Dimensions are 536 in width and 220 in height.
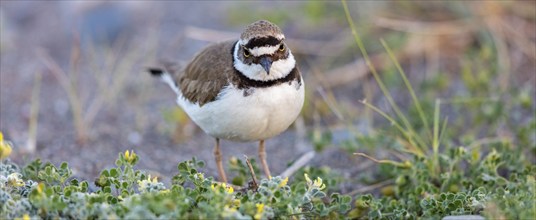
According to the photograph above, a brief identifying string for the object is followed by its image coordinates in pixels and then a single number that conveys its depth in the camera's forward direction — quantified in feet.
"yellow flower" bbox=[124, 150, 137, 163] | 23.85
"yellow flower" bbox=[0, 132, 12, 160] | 21.54
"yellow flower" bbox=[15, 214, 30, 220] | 19.32
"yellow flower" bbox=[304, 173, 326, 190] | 22.84
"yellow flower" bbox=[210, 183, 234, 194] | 20.86
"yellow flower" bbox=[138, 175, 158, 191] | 21.77
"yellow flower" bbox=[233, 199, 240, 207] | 21.15
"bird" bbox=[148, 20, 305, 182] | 25.46
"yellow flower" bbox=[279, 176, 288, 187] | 21.76
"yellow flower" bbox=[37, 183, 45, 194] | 20.49
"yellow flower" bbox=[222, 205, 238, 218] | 19.75
